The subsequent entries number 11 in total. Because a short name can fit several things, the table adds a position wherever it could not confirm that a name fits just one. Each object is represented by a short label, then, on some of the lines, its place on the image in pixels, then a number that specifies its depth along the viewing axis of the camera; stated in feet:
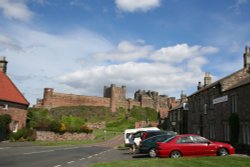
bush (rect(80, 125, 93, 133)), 177.17
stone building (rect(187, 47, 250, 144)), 90.53
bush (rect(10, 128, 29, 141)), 130.21
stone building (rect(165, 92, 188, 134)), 158.71
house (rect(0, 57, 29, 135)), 135.95
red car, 65.98
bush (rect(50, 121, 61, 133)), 151.67
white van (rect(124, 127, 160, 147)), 119.56
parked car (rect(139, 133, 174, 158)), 75.97
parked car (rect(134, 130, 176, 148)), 94.74
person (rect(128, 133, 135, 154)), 93.75
